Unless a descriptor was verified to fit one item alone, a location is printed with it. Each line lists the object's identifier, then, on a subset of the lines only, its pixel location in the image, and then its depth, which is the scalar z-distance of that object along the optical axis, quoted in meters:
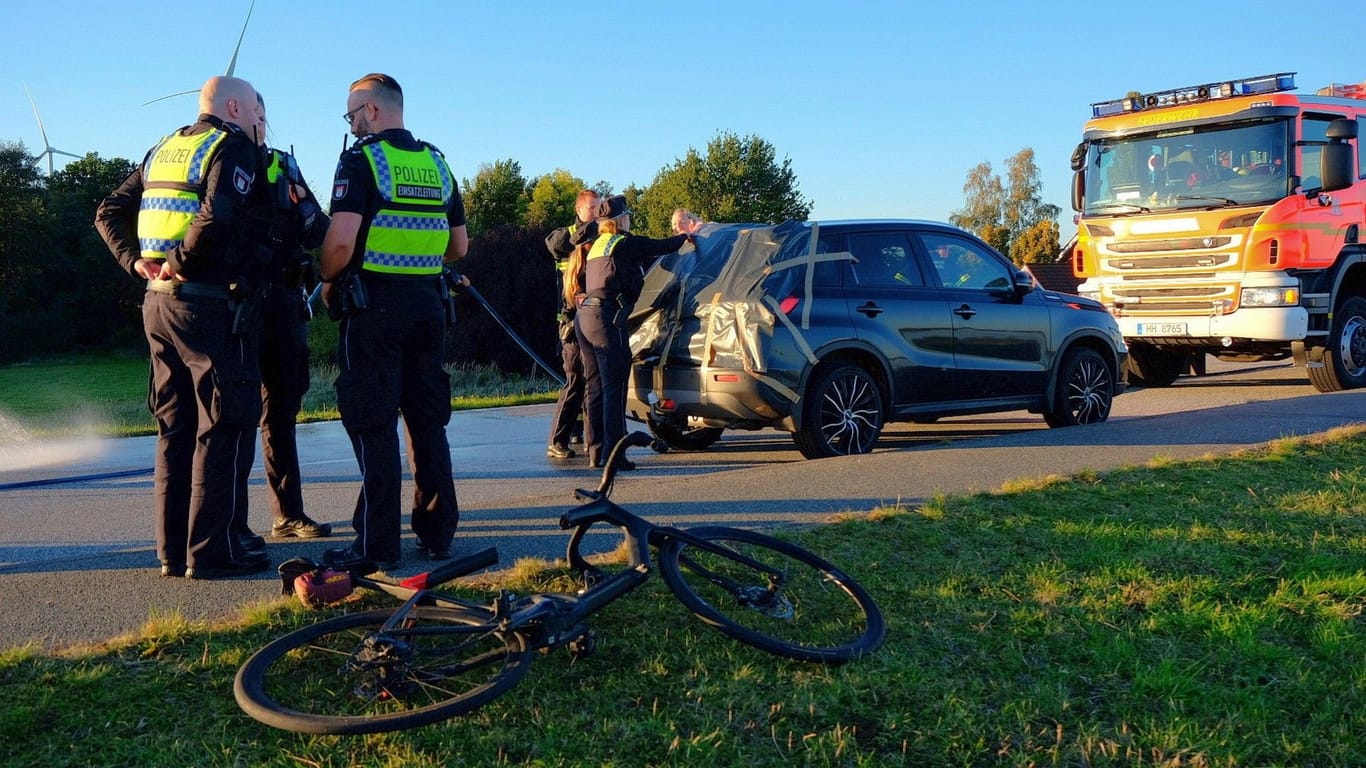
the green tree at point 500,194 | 64.44
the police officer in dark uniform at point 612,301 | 8.95
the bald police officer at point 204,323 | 5.20
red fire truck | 13.18
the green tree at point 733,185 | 66.06
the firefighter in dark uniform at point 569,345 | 9.52
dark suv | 8.98
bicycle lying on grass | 3.64
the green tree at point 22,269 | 42.81
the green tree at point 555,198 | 59.84
